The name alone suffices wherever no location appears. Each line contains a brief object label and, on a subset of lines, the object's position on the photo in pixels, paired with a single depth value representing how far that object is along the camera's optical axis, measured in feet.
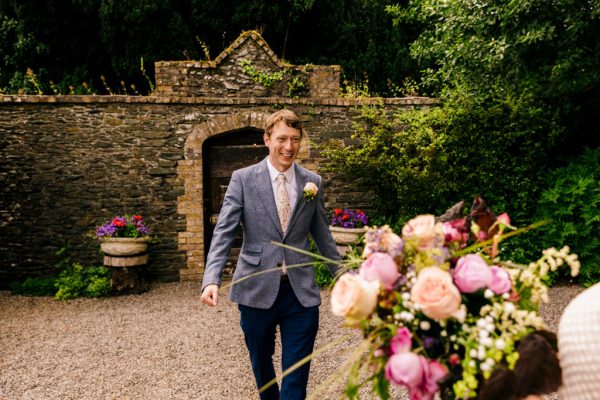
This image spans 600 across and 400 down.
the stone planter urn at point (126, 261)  24.41
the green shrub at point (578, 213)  23.22
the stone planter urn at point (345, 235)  24.81
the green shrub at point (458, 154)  25.13
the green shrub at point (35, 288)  25.22
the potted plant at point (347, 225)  24.90
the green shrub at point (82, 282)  24.58
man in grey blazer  9.37
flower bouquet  3.92
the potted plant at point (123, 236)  24.41
